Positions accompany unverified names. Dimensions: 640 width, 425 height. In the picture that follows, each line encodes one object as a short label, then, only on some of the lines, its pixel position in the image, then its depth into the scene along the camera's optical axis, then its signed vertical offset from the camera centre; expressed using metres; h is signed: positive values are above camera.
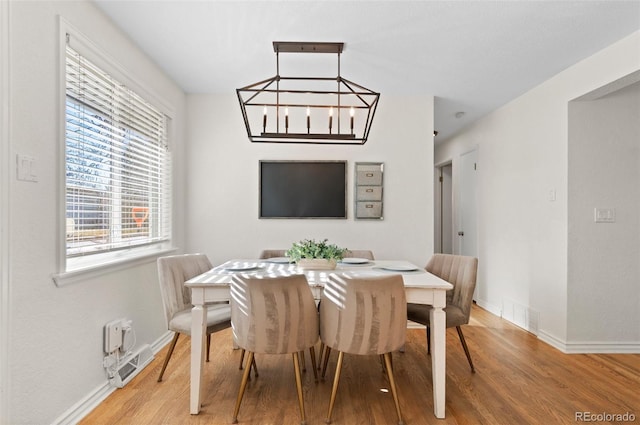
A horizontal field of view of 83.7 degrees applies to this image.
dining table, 2.03 -0.58
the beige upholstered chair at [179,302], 2.33 -0.64
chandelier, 3.68 +1.04
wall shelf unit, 3.78 +0.23
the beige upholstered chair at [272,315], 1.90 -0.56
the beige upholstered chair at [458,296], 2.50 -0.62
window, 2.05 +0.33
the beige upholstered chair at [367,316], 1.89 -0.56
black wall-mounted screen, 3.76 +0.24
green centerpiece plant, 2.55 -0.32
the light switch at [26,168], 1.61 +0.20
